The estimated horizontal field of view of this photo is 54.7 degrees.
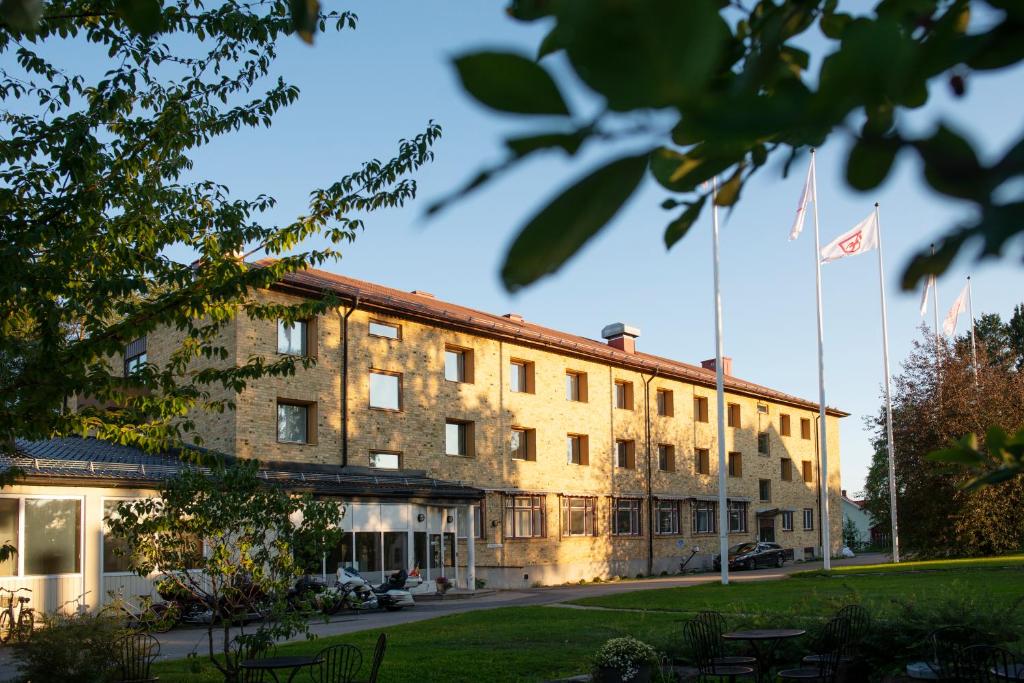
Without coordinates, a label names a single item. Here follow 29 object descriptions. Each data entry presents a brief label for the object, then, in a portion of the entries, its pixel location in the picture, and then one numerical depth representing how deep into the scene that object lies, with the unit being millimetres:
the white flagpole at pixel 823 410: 34156
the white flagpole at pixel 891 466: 37094
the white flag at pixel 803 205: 31564
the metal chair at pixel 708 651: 11039
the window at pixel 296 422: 29297
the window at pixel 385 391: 31781
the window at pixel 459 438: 34531
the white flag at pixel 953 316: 39969
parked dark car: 44312
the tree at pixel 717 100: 613
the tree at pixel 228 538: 11133
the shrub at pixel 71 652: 11352
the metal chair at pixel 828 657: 10883
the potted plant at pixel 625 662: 10648
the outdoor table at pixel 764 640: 11562
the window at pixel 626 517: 40906
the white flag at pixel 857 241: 32688
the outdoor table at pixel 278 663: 10625
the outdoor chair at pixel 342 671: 11002
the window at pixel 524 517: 35688
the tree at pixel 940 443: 38188
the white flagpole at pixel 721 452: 30203
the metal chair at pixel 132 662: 11797
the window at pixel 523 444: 36969
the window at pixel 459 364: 34875
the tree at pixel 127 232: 9406
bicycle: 19328
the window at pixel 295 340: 29172
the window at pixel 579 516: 38438
